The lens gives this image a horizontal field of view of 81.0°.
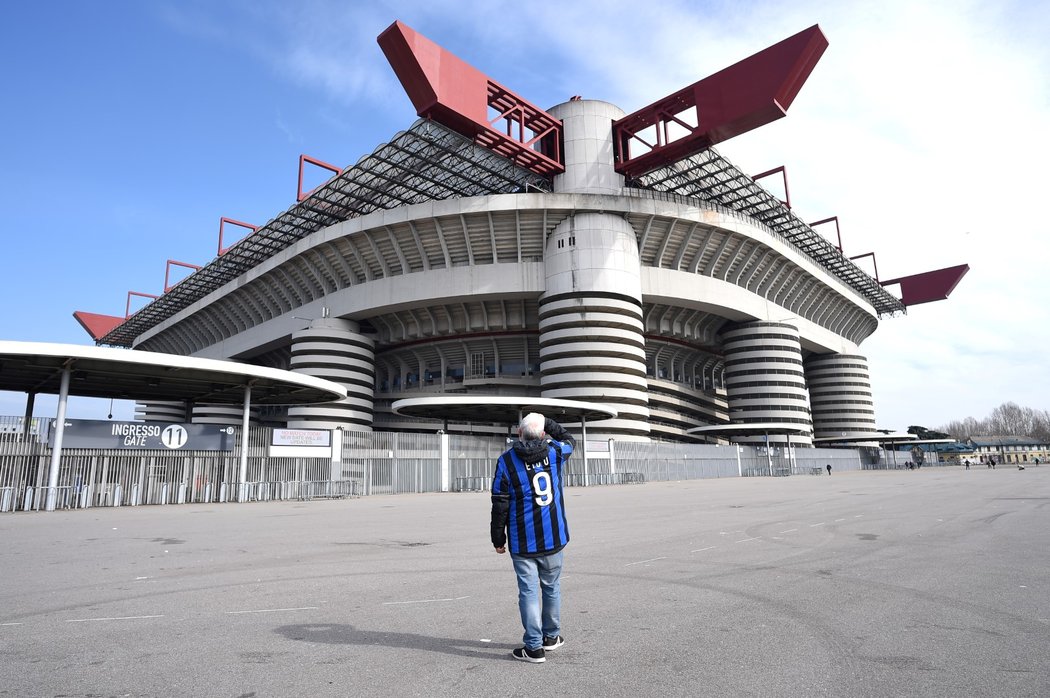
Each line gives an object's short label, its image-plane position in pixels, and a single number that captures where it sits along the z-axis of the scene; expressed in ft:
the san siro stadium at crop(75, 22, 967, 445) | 131.34
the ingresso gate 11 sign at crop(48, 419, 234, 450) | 63.77
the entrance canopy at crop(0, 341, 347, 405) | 63.57
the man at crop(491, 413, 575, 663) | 14.49
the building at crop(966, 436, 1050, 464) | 368.27
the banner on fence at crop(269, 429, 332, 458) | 79.05
